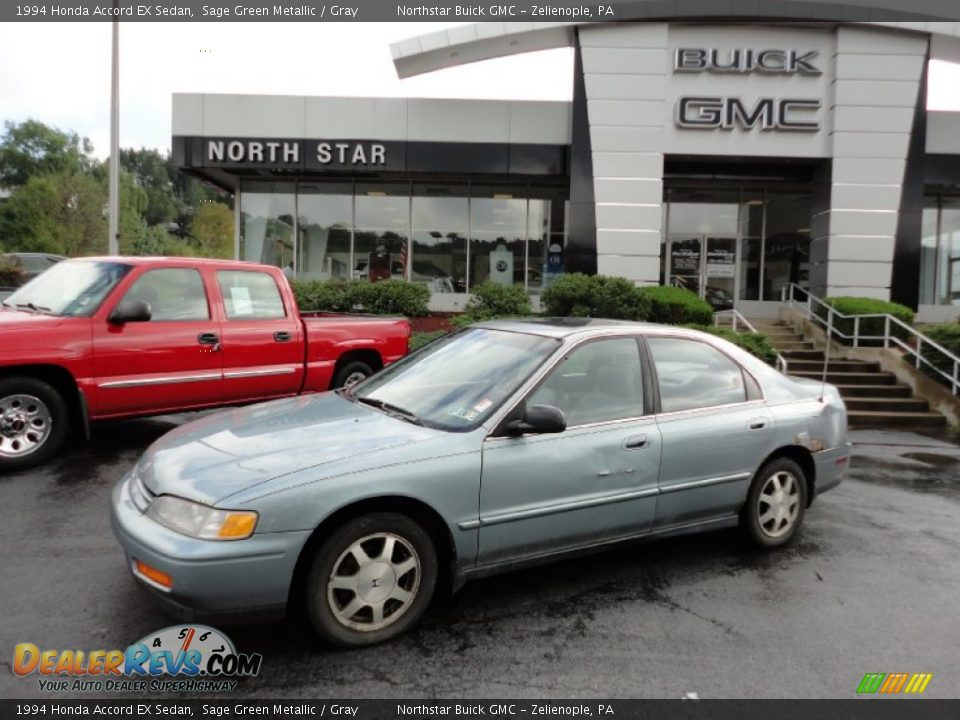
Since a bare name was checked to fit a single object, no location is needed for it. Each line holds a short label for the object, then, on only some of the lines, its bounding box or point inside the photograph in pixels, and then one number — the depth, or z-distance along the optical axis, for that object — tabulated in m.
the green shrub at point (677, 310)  13.24
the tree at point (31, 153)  67.56
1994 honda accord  2.92
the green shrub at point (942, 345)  10.83
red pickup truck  5.73
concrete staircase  10.34
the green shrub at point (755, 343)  11.61
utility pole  13.89
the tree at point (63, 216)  46.25
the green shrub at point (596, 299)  12.74
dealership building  15.20
